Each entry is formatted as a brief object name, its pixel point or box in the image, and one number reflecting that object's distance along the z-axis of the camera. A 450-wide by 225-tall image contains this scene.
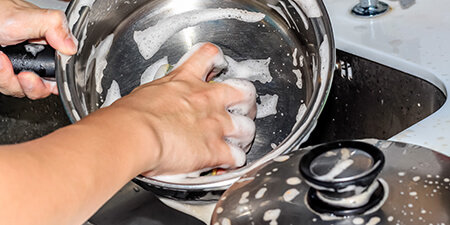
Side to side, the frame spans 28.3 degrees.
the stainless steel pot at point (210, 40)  0.89
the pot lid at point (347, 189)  0.56
